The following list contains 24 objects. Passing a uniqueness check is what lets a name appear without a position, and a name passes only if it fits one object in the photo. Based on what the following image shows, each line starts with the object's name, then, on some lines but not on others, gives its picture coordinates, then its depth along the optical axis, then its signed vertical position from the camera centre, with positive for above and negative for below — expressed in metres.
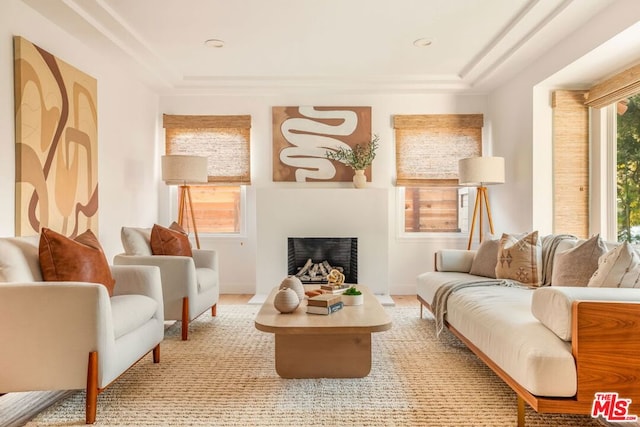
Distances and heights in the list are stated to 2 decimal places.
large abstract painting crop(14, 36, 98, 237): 3.04 +0.57
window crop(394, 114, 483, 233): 5.39 +0.88
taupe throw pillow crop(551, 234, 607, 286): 2.56 -0.28
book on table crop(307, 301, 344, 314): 2.58 -0.56
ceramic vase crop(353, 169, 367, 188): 5.16 +0.44
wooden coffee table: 2.54 -0.81
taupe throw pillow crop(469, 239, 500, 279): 3.59 -0.37
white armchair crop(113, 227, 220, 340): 3.39 -0.50
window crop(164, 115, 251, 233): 5.42 +0.73
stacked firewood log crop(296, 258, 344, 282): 4.91 -0.63
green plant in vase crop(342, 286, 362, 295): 2.90 -0.51
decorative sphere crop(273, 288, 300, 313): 2.58 -0.51
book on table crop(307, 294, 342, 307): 2.59 -0.51
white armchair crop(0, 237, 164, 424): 2.04 -0.57
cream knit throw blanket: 3.19 -0.50
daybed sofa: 1.74 -0.53
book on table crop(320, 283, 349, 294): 3.12 -0.53
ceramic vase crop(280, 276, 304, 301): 2.87 -0.46
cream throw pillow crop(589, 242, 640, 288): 2.08 -0.26
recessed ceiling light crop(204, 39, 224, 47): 3.99 +1.62
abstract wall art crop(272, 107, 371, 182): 5.37 +0.98
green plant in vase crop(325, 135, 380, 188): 5.17 +0.73
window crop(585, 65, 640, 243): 3.63 +0.62
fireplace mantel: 5.13 -0.08
